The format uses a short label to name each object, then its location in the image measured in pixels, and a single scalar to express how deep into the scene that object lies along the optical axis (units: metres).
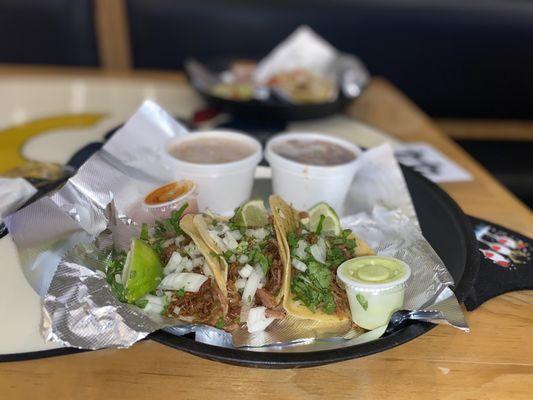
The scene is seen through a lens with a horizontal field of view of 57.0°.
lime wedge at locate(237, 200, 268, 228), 0.39
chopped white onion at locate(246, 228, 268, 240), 0.37
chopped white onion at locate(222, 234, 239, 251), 0.36
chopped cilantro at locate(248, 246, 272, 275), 0.35
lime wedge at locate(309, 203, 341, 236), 0.39
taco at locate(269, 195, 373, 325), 0.34
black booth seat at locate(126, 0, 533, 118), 1.03
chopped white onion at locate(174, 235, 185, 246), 0.37
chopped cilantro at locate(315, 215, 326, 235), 0.38
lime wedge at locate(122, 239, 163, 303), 0.33
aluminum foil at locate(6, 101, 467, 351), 0.32
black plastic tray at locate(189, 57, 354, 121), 0.67
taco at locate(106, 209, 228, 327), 0.33
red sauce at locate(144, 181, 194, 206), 0.41
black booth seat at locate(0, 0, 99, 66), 1.03
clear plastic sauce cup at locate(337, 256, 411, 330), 0.32
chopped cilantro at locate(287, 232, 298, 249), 0.36
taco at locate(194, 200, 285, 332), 0.33
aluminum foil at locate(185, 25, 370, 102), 0.78
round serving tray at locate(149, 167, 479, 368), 0.29
